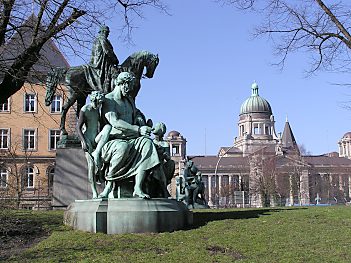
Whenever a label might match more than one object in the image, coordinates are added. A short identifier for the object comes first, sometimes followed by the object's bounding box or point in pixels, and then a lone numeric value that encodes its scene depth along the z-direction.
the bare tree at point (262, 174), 54.67
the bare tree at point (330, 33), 15.31
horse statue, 15.22
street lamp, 88.25
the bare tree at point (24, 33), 12.12
